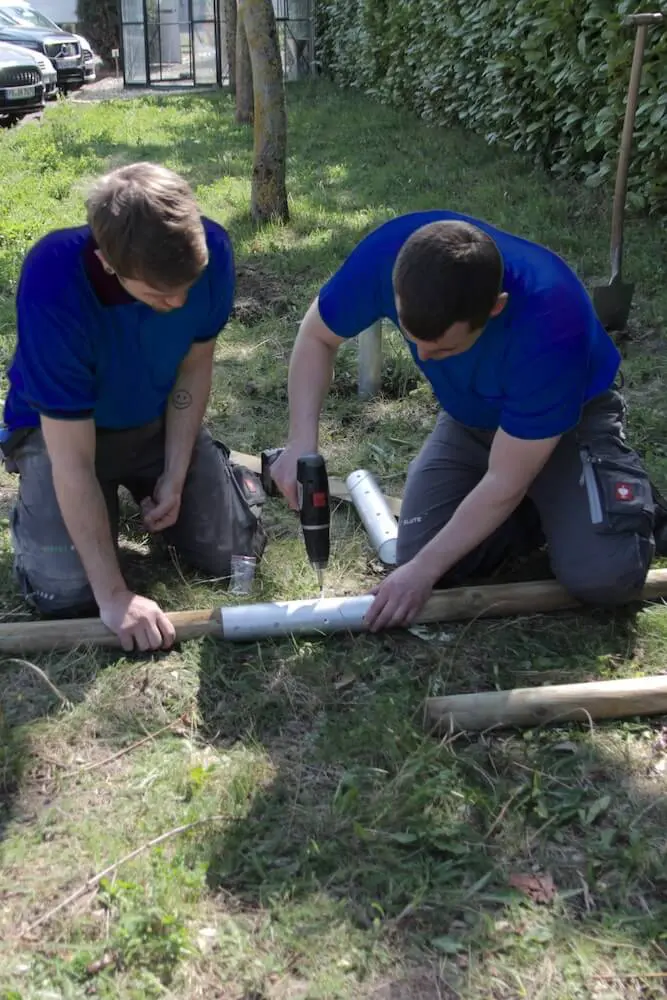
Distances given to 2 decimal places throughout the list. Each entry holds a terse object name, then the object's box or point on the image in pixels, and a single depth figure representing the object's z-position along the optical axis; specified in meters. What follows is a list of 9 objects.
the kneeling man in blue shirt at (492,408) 2.32
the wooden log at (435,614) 2.88
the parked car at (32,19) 19.95
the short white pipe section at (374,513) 3.45
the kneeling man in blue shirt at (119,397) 2.41
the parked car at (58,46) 18.45
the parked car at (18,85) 13.90
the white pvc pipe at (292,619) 2.94
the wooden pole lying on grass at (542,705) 2.56
